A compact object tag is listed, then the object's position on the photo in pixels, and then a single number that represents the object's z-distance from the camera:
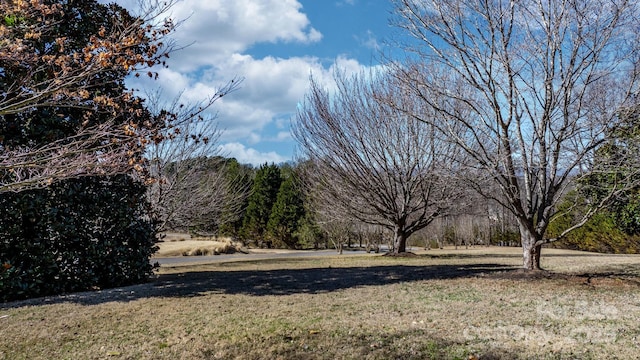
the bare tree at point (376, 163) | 16.12
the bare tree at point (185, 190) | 14.51
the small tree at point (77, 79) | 3.64
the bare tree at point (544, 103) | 8.65
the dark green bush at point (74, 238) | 7.90
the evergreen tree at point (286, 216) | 33.92
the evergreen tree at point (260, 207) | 35.84
